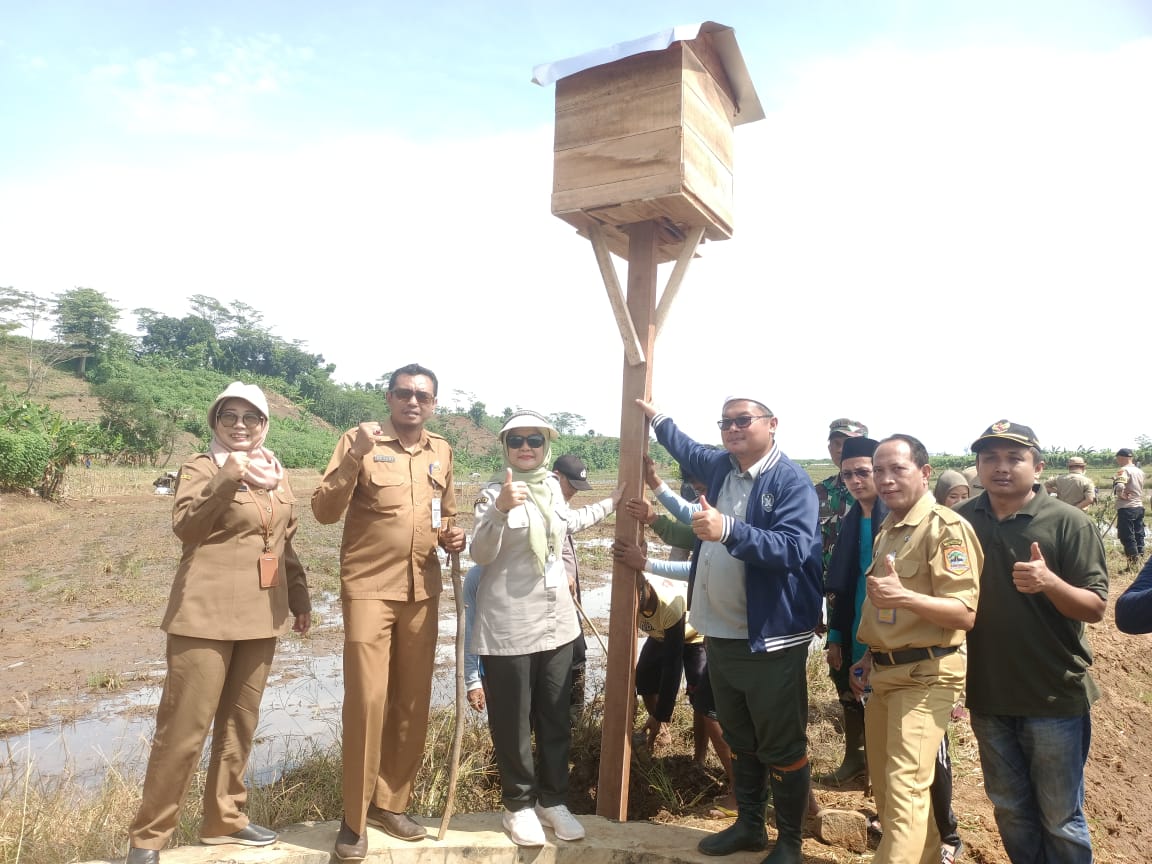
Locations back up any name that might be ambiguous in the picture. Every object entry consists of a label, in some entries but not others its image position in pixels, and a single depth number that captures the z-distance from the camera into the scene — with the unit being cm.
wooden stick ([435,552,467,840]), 350
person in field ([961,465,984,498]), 599
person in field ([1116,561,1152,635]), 253
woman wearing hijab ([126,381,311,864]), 309
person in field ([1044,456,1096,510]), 910
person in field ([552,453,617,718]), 433
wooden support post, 376
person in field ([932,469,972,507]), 505
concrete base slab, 331
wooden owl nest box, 358
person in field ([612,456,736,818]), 411
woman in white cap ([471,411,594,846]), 342
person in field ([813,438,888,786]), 390
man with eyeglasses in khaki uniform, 330
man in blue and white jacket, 314
